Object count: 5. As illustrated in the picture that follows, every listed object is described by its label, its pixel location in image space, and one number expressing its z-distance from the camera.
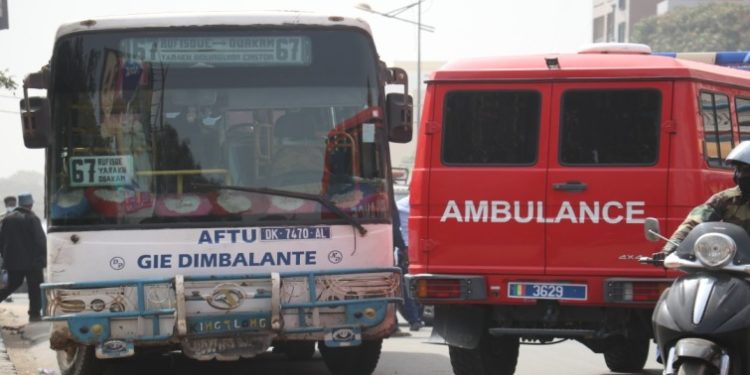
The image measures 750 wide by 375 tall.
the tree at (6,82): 22.19
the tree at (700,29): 77.12
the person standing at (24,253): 21.02
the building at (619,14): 92.94
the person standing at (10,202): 23.06
